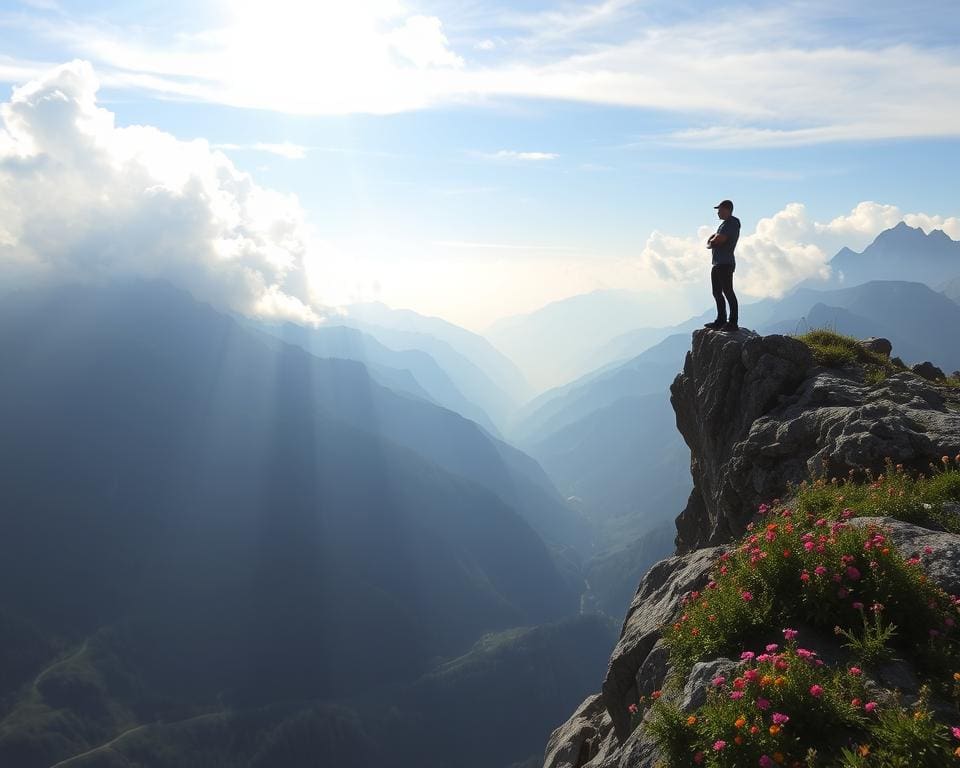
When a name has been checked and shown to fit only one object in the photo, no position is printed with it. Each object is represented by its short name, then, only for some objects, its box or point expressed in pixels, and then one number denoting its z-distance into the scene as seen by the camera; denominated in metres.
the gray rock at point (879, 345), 27.84
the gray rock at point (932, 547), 8.59
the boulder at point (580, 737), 19.76
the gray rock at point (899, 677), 7.25
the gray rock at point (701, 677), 7.84
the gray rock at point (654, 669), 11.95
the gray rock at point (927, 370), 24.89
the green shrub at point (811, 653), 6.28
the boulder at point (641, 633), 14.52
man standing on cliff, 20.50
